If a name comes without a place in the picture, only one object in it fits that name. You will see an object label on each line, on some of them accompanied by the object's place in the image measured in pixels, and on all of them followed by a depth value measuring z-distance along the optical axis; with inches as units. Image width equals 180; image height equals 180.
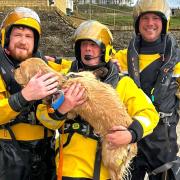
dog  70.4
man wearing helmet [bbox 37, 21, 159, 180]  70.9
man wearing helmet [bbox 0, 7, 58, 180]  81.4
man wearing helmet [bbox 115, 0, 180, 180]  94.0
